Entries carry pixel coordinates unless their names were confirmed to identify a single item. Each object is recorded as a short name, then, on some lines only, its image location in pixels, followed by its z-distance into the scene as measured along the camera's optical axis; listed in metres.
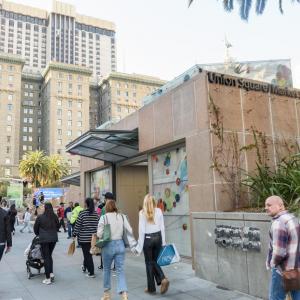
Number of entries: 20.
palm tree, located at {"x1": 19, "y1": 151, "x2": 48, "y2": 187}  65.50
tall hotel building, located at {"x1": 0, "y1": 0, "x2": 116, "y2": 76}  147.12
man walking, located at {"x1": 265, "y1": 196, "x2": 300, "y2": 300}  3.76
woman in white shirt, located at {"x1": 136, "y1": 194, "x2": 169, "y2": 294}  6.50
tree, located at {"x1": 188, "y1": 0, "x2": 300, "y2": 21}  6.37
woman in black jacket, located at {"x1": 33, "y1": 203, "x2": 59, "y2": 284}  7.61
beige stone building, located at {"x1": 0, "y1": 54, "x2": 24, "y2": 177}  94.44
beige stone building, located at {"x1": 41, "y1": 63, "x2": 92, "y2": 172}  99.12
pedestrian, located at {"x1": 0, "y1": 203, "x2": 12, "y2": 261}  6.71
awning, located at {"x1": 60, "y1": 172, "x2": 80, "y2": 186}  20.43
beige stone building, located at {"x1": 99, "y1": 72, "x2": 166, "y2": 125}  110.69
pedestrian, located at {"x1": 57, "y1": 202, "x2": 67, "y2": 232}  21.98
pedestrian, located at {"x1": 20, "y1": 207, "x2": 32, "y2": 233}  22.32
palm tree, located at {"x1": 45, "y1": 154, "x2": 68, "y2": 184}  67.69
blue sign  39.48
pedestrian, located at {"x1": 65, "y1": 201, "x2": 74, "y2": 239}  17.52
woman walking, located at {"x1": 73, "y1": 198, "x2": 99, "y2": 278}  8.00
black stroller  8.23
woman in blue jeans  5.94
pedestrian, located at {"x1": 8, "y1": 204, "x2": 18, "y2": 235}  18.17
